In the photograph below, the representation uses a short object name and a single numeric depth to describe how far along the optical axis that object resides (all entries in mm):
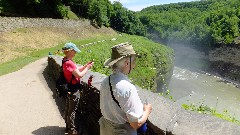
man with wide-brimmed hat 1853
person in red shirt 3283
